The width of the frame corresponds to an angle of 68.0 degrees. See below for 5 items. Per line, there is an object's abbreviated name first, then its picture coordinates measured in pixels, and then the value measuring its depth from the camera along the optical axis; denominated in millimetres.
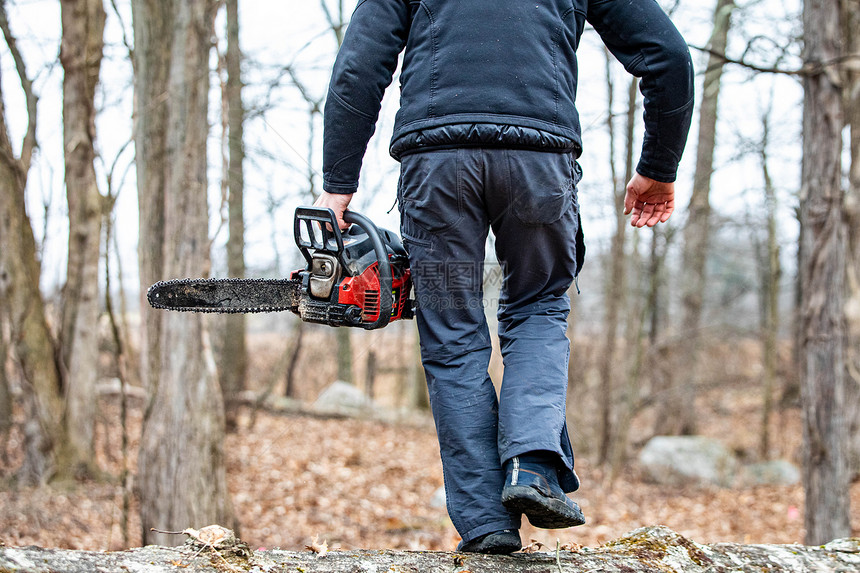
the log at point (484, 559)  1639
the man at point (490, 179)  2006
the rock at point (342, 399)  11297
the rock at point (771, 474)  8789
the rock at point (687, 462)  8828
